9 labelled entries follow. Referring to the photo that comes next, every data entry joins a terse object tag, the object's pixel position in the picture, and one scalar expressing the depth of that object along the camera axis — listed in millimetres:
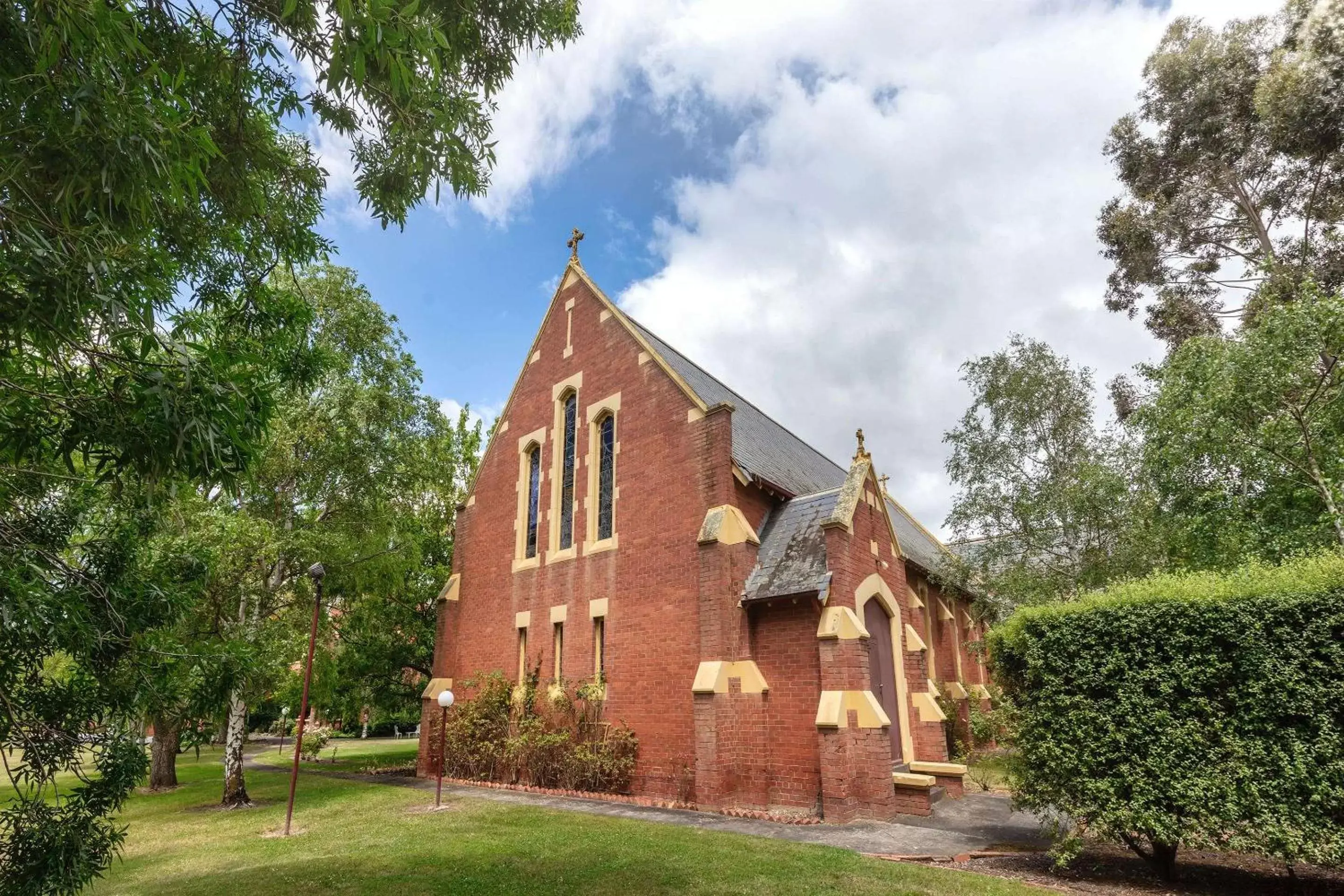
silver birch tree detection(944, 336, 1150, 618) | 16578
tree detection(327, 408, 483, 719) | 21688
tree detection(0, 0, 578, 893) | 3875
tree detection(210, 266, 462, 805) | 16500
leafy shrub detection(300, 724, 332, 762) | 21328
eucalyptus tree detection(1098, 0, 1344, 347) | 18031
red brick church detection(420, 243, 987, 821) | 13484
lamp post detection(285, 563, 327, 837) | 11844
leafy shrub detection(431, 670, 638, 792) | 15297
